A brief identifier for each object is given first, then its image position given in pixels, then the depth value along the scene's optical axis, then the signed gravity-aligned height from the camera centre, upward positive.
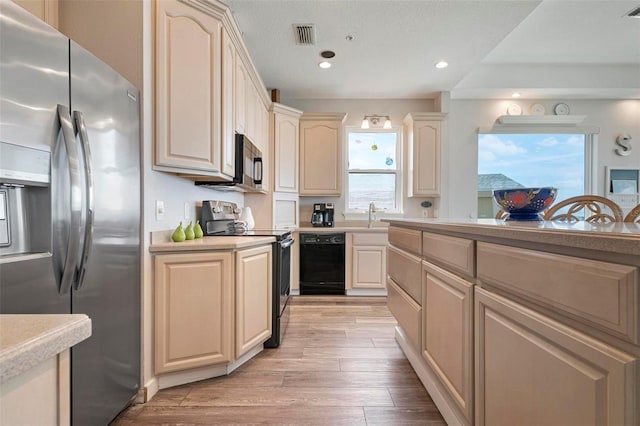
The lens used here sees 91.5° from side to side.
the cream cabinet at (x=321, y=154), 4.39 +0.81
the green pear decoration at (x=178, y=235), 2.01 -0.15
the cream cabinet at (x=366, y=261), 4.13 -0.66
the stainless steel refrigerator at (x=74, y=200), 1.06 +0.04
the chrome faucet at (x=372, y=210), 4.65 +0.02
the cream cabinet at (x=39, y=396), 0.38 -0.25
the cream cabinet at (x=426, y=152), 4.34 +0.83
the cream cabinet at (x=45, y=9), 1.61 +1.09
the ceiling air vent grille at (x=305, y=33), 2.82 +1.67
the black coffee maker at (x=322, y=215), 4.55 -0.05
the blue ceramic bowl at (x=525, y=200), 1.46 +0.05
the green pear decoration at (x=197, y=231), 2.23 -0.14
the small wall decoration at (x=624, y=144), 4.49 +0.98
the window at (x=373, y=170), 4.78 +0.64
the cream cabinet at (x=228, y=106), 2.24 +0.78
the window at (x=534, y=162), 4.59 +0.74
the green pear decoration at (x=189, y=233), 2.12 -0.15
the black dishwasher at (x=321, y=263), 4.14 -0.69
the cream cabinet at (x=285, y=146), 4.12 +0.88
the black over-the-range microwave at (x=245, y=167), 2.59 +0.40
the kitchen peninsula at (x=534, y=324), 0.62 -0.31
